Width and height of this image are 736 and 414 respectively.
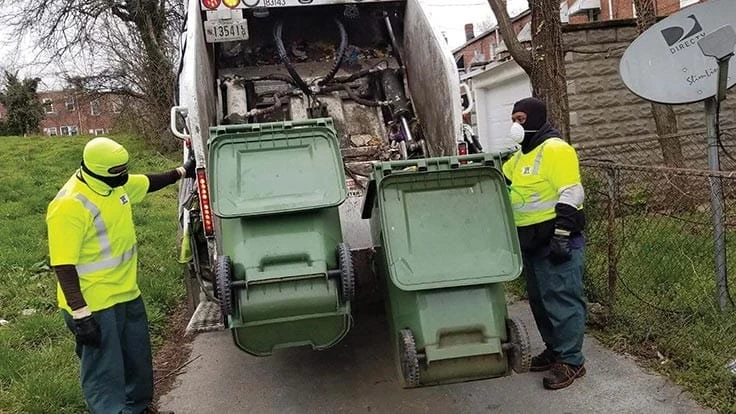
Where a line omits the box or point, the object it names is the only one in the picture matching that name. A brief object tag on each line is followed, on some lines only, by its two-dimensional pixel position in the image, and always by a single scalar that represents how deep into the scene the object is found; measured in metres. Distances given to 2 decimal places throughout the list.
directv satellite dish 3.51
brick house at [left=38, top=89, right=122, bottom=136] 18.61
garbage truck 2.57
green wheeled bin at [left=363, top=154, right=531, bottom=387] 2.43
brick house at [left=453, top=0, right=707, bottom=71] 13.29
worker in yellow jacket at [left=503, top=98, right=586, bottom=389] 3.11
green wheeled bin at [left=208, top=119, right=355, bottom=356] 2.53
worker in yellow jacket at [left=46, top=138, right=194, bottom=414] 2.78
